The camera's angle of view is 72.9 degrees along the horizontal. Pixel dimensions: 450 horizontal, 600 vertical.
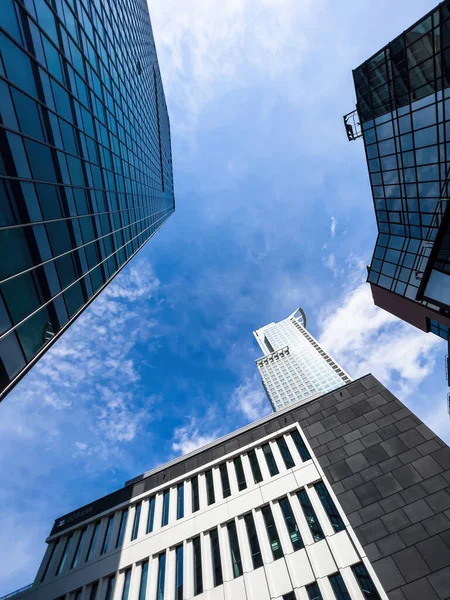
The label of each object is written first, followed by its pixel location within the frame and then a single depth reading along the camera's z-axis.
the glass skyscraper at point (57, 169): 10.55
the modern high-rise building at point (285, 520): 17.52
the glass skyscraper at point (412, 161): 20.62
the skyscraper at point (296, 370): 135.75
